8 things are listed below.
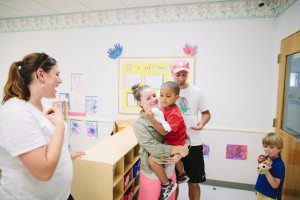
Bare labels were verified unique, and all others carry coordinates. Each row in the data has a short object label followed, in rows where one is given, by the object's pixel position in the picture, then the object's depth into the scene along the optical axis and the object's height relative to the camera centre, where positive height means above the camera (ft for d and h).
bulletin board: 11.82 +0.49
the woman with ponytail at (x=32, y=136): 3.30 -0.92
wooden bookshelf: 6.10 -2.80
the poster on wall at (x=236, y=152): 11.11 -3.60
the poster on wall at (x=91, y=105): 13.19 -1.50
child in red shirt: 5.75 -1.01
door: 7.88 -1.08
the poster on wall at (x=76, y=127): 13.64 -3.05
